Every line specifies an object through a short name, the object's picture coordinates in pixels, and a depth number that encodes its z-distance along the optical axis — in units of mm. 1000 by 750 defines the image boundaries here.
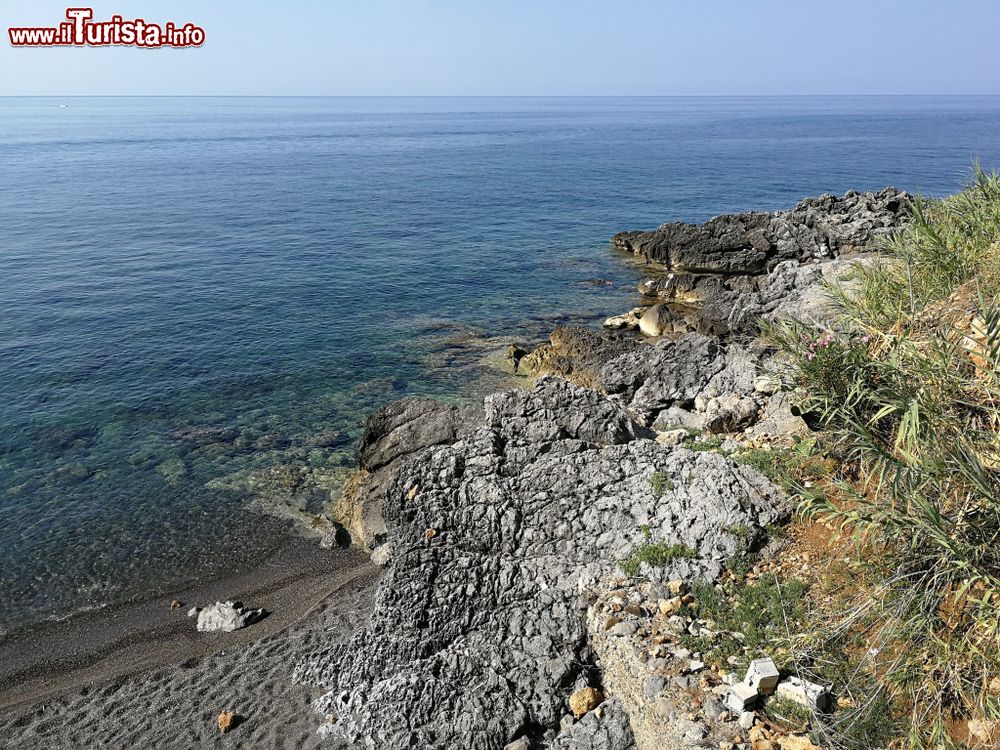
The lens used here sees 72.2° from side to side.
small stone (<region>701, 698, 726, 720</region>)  9875
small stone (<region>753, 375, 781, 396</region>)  19841
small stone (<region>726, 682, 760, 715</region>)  9742
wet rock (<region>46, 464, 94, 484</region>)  22734
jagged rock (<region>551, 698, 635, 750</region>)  11172
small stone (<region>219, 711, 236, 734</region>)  13555
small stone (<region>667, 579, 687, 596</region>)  12344
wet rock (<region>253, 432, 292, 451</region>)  24516
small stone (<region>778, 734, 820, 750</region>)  9125
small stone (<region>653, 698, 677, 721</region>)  10188
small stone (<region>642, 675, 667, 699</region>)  10609
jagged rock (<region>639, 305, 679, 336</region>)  32406
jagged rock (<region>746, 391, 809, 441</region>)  16969
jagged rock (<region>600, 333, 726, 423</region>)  23172
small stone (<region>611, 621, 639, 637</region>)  11875
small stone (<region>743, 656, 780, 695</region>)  9828
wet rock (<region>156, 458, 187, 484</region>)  22875
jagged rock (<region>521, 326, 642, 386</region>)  27766
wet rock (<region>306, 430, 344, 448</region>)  24562
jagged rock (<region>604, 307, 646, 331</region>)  33969
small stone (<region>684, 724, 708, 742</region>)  9695
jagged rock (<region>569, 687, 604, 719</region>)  11906
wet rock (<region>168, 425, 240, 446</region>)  25062
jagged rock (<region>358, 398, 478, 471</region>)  21203
